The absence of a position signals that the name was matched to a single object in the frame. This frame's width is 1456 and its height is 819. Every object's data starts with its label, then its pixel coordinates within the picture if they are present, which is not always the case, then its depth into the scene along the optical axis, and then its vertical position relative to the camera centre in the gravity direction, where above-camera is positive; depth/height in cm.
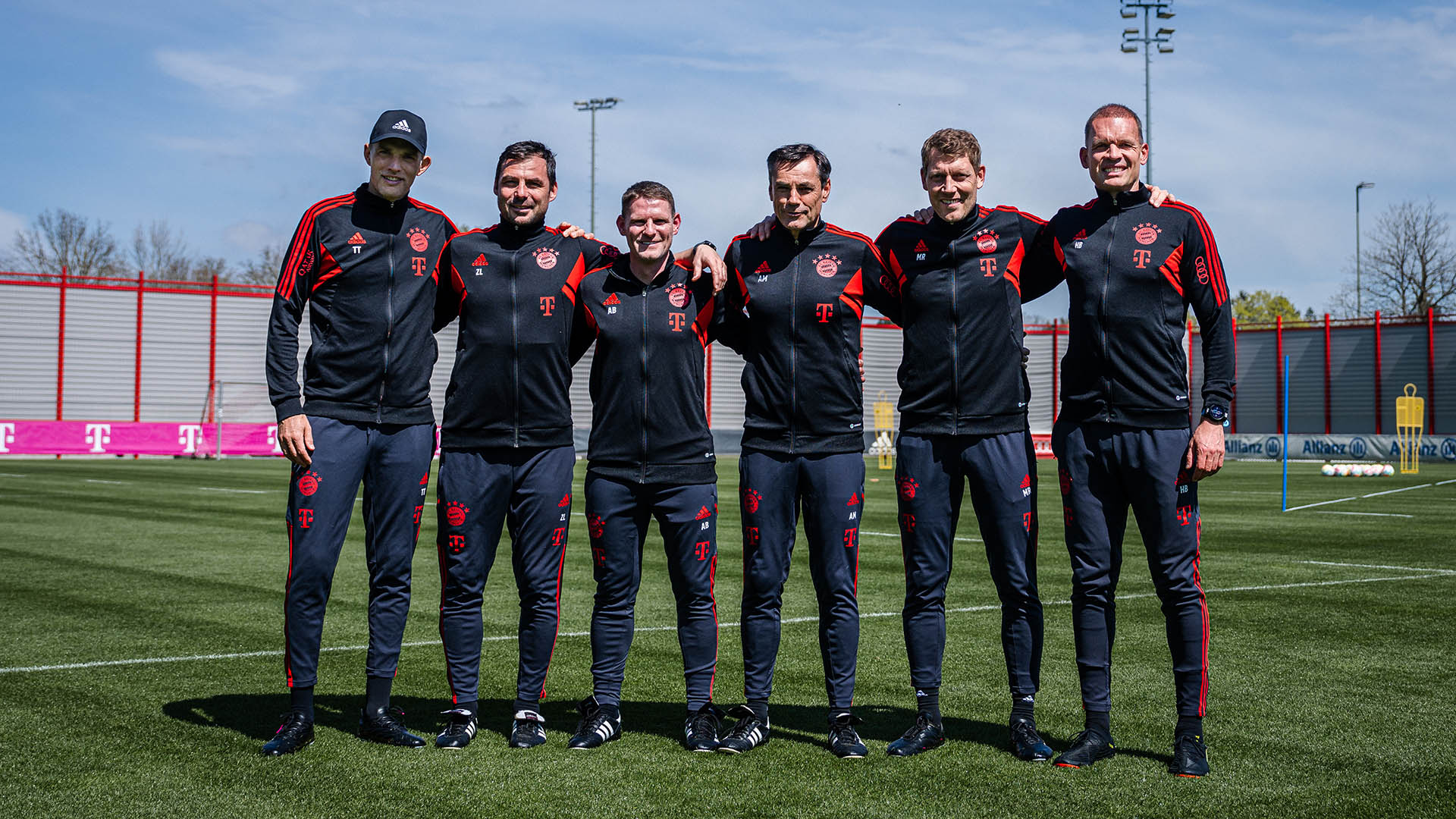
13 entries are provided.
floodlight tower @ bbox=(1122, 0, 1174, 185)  3712 +1314
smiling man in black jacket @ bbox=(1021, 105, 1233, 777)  455 +19
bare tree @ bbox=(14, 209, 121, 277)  5678 +843
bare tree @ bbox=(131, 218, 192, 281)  6247 +864
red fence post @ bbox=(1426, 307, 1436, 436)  4081 +268
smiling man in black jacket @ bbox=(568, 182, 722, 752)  487 +0
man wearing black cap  482 +17
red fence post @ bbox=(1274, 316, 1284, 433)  4316 +274
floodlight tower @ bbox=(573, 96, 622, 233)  5112 +1417
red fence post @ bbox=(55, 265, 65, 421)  4003 +218
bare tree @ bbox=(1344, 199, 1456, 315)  5153 +742
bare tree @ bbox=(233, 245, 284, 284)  6272 +862
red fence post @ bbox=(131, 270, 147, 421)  4103 +151
